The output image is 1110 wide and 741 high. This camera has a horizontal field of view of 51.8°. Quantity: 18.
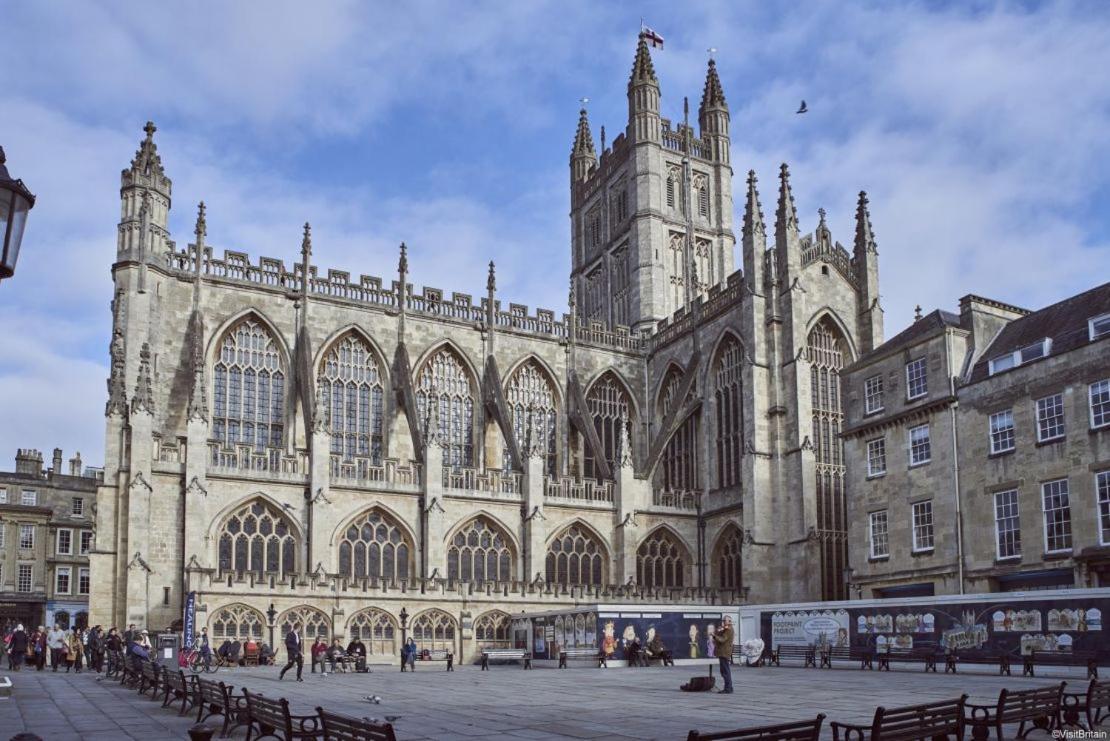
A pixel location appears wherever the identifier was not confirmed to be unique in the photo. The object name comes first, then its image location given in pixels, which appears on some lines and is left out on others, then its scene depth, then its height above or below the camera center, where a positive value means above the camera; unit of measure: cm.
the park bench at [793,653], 3081 -307
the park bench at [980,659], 2539 -273
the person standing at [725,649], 1994 -185
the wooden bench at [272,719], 1135 -175
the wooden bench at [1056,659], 2411 -259
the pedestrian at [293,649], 2536 -228
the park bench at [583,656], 3116 -303
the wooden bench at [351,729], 923 -152
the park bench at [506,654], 3524 -328
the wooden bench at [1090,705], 1267 -185
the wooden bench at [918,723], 1018 -168
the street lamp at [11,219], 804 +235
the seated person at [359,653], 2992 -270
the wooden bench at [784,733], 895 -152
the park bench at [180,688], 1660 -203
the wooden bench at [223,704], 1359 -189
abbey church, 3650 +388
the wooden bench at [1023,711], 1161 -177
